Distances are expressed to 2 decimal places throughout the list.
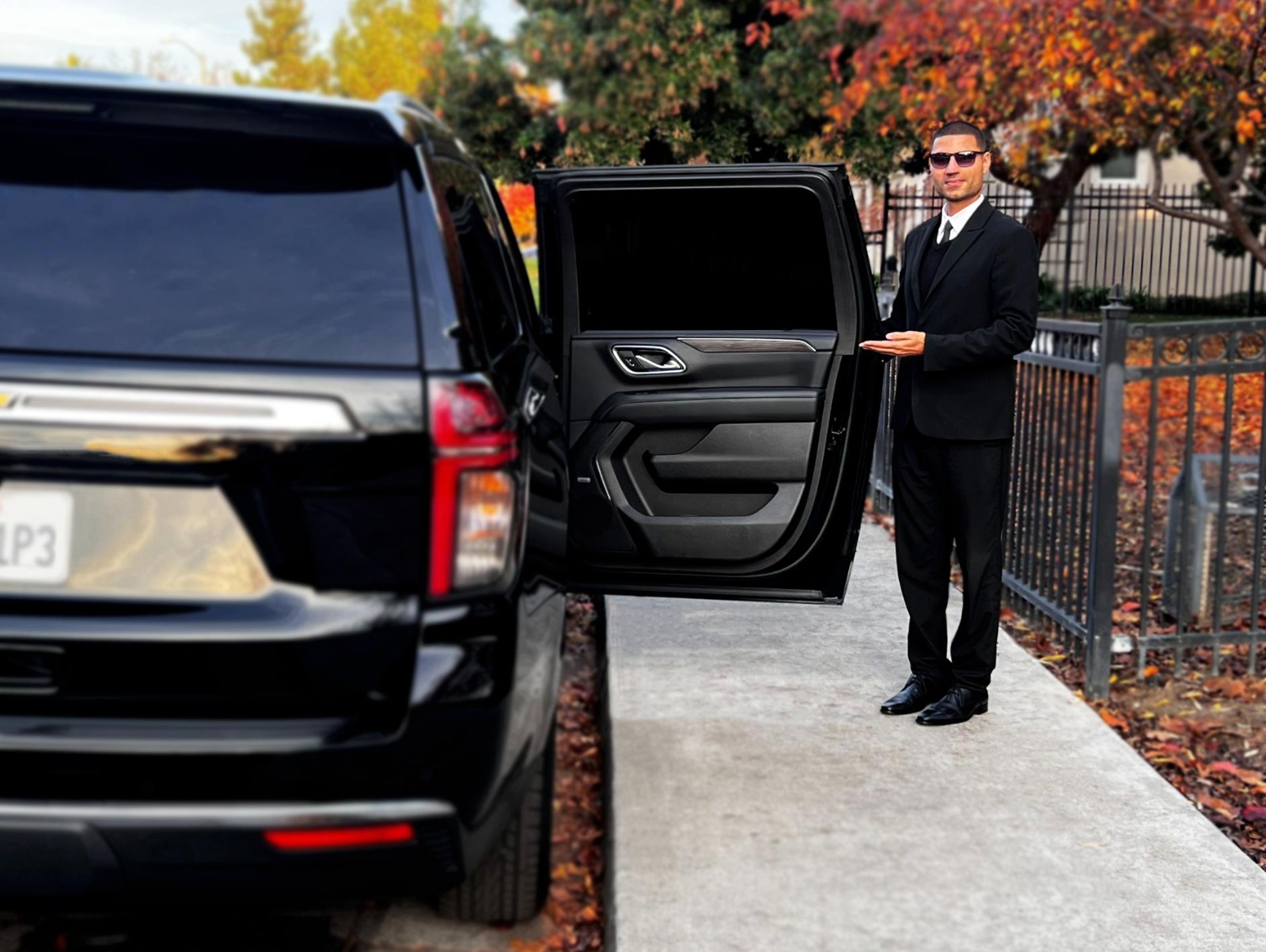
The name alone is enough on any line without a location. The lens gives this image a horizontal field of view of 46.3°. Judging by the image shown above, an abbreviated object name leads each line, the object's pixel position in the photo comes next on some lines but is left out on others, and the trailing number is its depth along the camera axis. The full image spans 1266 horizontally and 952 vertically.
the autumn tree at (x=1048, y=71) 14.25
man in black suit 4.59
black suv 2.55
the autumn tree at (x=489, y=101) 23.98
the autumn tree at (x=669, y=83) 21.45
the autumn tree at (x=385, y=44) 69.12
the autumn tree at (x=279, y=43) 86.88
